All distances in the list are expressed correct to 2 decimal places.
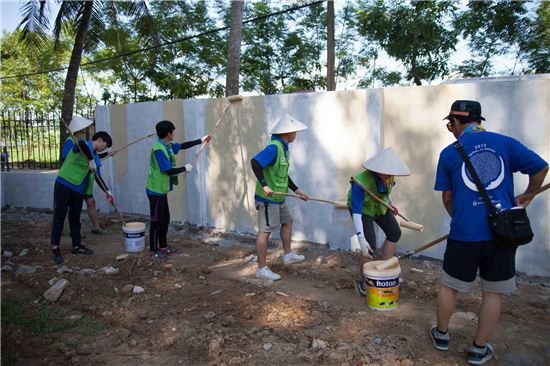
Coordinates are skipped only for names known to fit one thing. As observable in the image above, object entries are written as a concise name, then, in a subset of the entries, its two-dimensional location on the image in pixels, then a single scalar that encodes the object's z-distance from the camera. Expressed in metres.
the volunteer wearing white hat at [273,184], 4.66
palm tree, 10.44
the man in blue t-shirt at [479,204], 2.84
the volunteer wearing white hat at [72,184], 5.63
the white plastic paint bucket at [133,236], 6.08
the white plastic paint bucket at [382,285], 3.81
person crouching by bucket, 3.88
